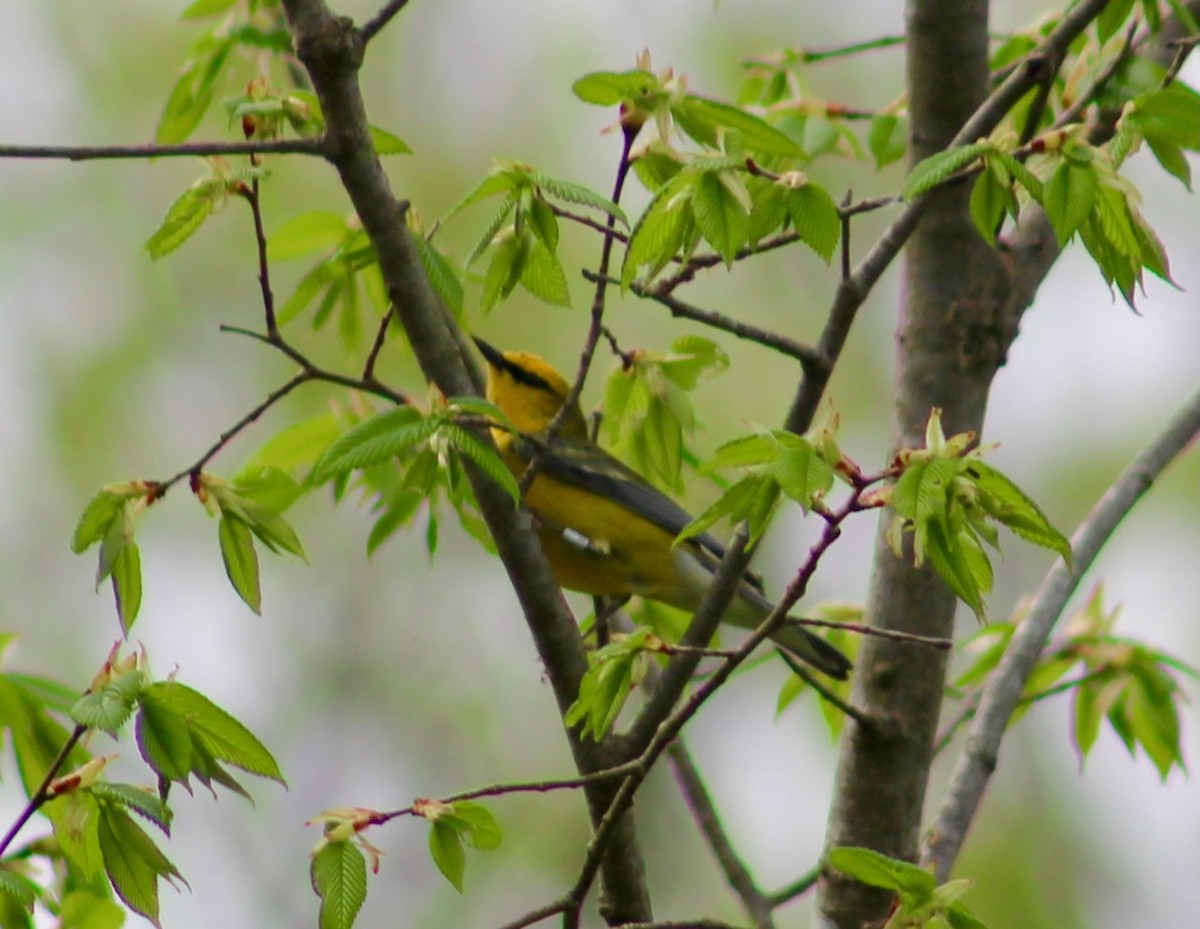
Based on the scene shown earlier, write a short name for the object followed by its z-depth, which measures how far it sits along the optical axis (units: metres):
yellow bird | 8.88
